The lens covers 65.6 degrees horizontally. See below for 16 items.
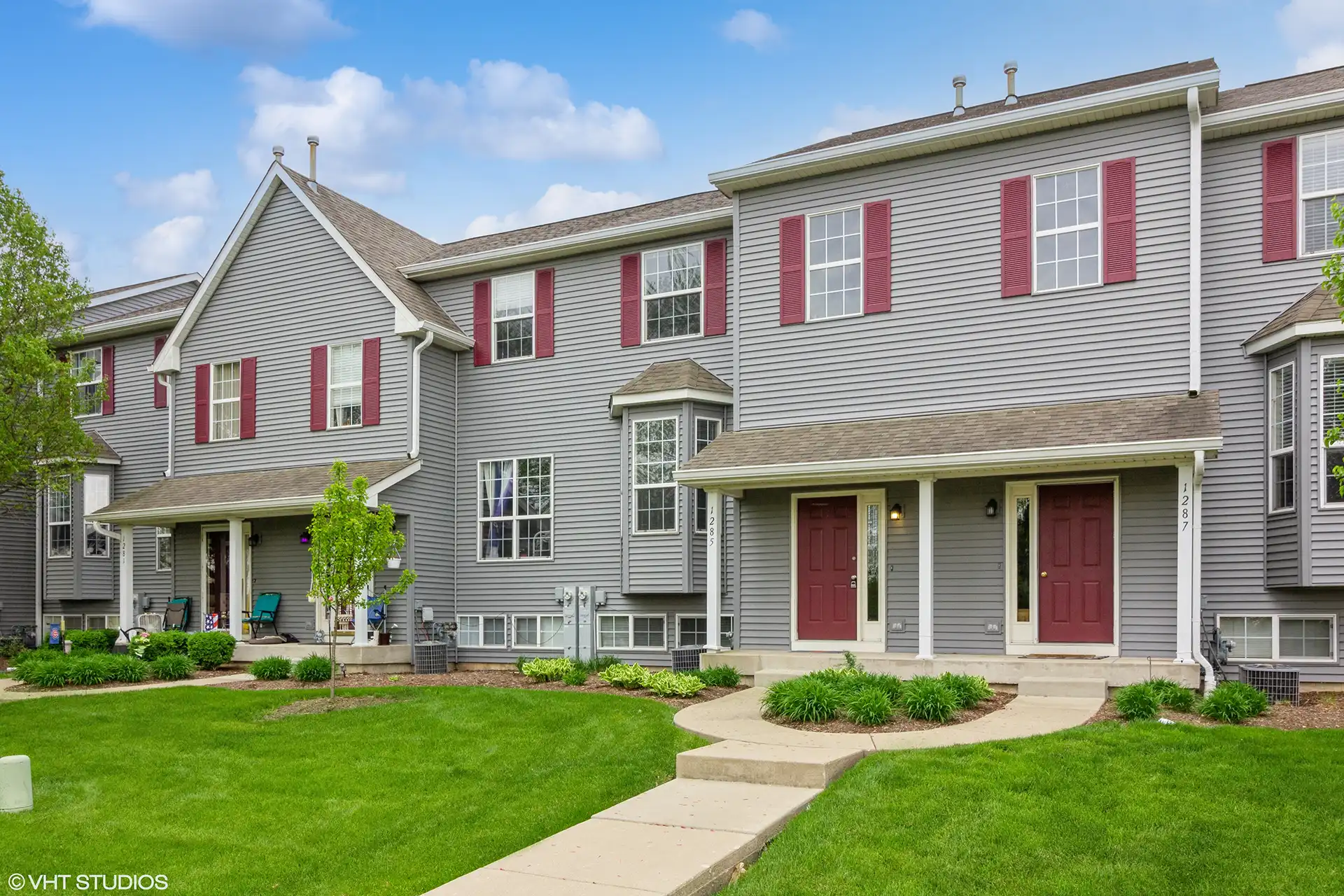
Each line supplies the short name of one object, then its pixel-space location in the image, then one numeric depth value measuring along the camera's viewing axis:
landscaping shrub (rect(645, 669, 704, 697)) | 12.02
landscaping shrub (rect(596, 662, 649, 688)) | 12.71
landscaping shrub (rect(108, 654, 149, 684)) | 14.55
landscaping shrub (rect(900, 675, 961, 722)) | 9.36
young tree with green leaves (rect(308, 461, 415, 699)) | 12.03
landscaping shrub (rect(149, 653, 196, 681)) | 15.02
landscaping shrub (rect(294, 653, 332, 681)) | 14.13
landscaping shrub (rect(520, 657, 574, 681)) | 13.80
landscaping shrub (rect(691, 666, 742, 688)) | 12.61
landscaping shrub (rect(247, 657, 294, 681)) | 14.62
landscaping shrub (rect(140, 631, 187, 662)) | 16.30
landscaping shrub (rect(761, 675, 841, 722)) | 9.50
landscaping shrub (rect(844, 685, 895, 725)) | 9.21
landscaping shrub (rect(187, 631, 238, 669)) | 15.91
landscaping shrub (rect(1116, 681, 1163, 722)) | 9.33
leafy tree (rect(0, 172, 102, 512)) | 16.06
